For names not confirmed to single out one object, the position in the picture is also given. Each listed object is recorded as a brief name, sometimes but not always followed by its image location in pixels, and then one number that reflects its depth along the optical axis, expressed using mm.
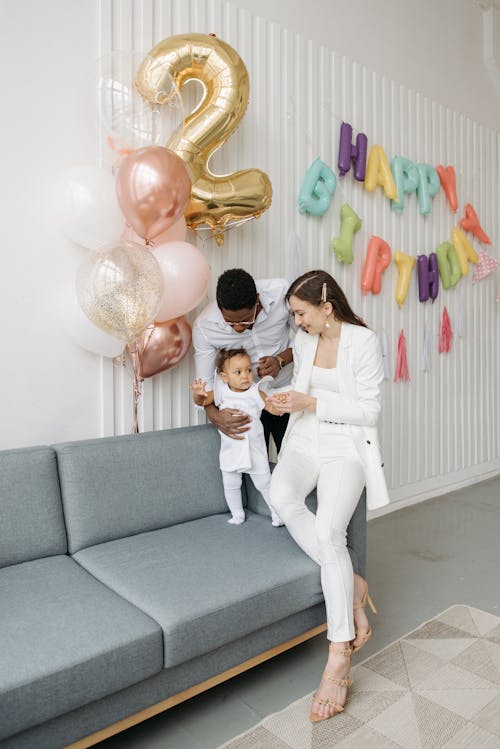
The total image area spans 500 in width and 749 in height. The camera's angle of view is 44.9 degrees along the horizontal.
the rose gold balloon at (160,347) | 2619
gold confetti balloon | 2141
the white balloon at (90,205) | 2371
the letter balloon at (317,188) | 3467
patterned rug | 1799
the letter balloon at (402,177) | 4082
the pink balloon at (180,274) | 2457
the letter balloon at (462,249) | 4609
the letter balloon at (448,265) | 4469
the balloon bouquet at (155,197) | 2197
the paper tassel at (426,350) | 4422
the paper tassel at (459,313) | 4742
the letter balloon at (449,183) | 4480
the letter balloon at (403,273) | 4121
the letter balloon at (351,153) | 3684
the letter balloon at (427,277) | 4309
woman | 2102
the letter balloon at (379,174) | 3887
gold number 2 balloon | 2559
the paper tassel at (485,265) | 4871
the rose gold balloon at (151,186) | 2255
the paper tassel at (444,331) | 4598
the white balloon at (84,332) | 2443
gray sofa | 1547
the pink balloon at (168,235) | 2545
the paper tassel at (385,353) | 4023
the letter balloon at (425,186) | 4246
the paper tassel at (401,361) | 4180
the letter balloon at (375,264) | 3887
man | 2525
